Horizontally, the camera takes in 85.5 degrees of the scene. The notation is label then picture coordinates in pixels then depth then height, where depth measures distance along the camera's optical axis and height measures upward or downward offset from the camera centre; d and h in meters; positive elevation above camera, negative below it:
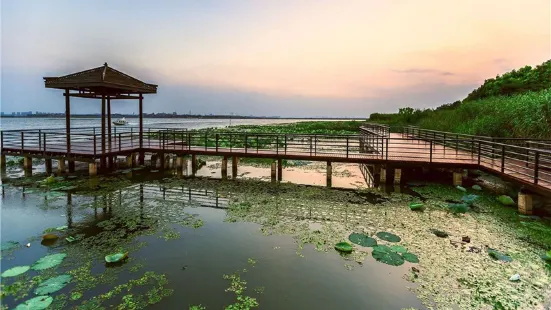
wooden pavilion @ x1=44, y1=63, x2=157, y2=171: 12.35 +1.97
